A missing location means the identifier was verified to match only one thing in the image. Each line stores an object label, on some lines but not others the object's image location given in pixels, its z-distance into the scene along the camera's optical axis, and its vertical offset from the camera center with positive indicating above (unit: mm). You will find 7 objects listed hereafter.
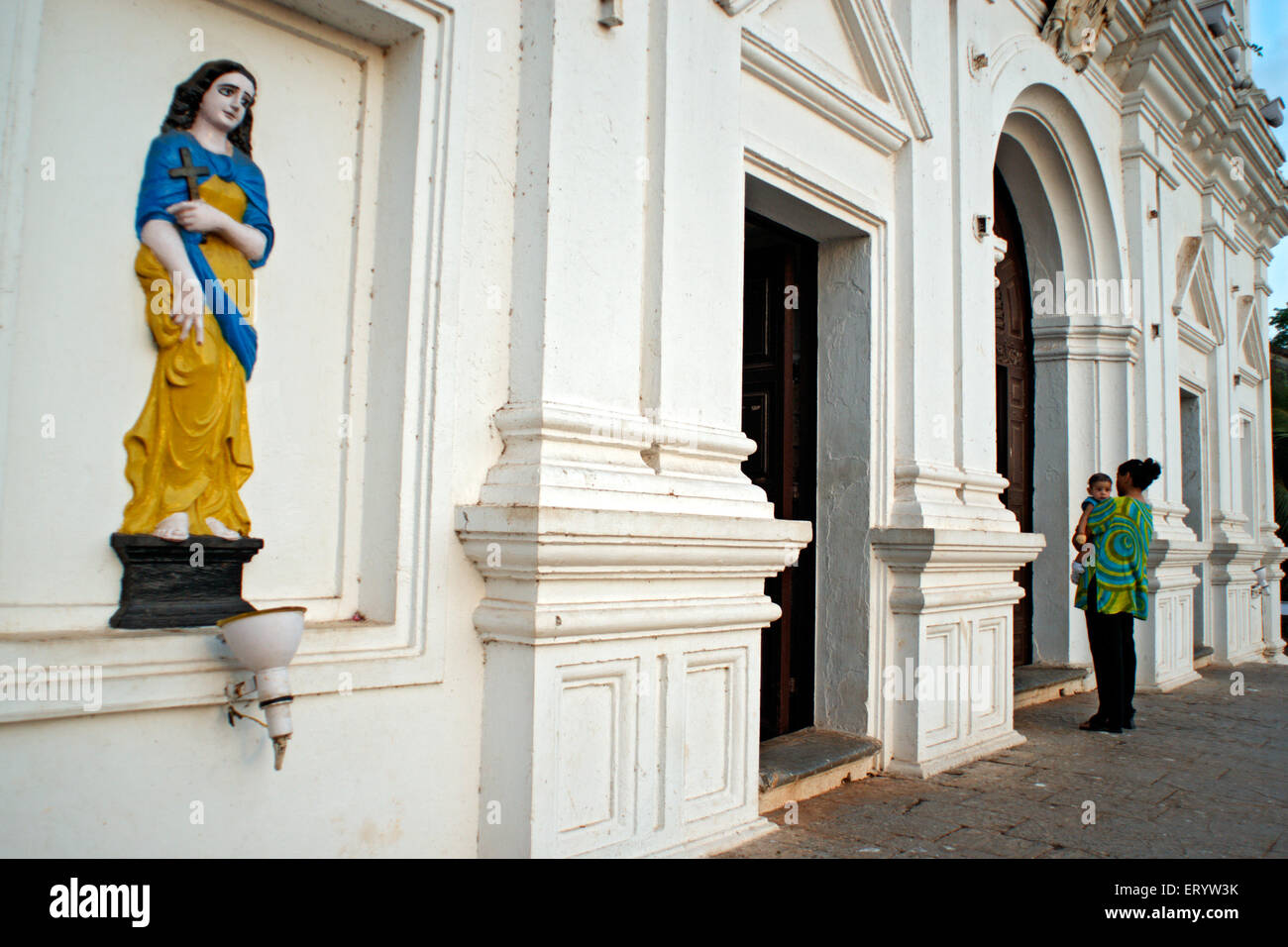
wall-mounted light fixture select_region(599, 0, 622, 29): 3490 +1888
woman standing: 5949 -205
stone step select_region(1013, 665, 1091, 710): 7109 -968
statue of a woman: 2629 +630
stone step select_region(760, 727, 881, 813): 4298 -982
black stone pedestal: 2568 -117
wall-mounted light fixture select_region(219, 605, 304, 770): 2443 -276
